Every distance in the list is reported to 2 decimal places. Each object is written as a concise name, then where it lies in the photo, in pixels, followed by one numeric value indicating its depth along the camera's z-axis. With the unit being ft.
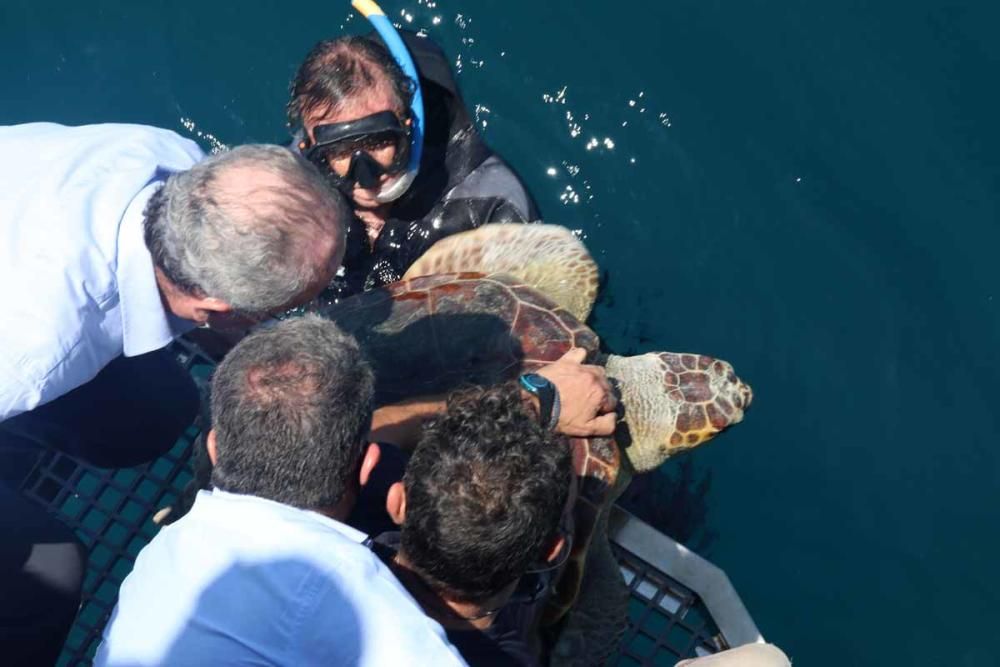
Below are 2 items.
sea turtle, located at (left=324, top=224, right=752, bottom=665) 8.41
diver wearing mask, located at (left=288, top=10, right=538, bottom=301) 8.64
